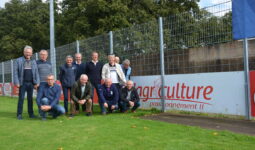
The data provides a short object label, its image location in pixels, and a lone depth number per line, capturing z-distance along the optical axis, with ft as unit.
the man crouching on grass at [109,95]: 26.45
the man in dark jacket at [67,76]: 27.72
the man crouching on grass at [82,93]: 25.53
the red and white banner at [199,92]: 22.26
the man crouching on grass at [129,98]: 26.71
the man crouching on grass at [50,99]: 23.95
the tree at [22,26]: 127.13
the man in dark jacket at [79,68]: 28.60
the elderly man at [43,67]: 26.18
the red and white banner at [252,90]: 21.31
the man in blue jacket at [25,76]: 24.84
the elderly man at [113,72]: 27.45
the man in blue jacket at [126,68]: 29.64
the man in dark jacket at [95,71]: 27.96
